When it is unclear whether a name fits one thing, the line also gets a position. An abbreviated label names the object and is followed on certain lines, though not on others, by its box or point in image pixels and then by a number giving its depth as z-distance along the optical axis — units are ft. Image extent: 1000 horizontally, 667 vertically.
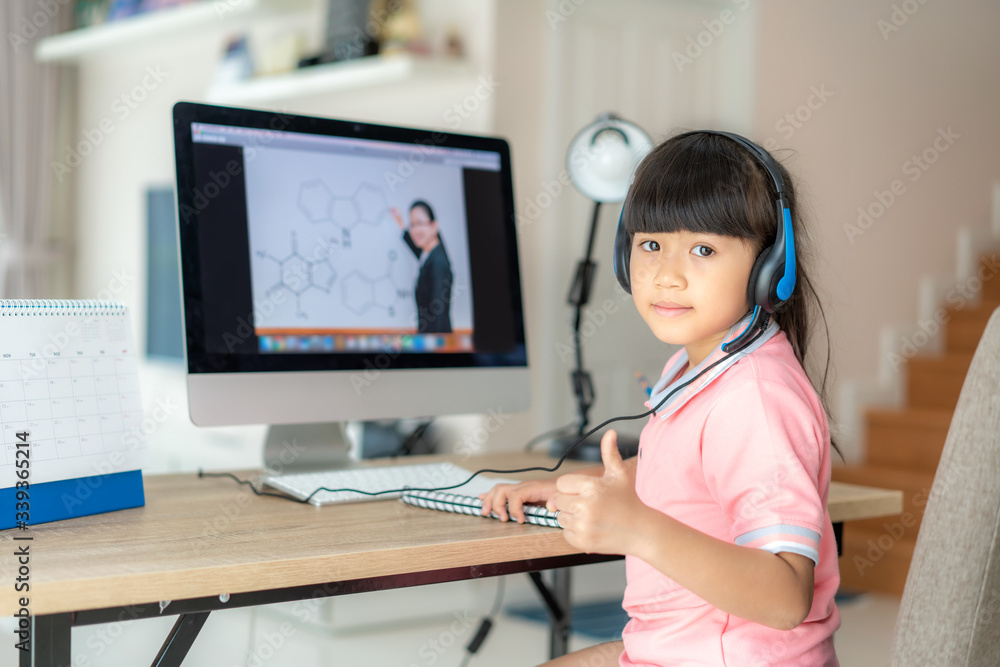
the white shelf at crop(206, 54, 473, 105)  9.56
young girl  2.59
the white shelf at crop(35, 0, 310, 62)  12.48
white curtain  15.55
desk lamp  5.57
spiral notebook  3.54
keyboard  3.86
